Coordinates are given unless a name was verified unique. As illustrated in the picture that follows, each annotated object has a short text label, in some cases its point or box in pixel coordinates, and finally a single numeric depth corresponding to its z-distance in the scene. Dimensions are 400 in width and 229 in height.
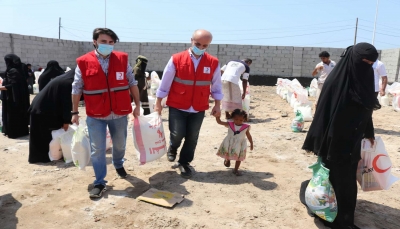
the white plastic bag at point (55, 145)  4.19
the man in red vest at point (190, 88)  3.50
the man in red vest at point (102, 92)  2.99
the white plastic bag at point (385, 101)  9.84
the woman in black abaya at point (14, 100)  5.27
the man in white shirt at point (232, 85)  6.16
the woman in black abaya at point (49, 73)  5.00
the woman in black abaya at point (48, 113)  3.98
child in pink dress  3.71
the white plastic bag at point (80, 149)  3.54
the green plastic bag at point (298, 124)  6.23
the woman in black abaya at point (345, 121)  2.46
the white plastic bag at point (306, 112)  6.93
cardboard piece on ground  3.02
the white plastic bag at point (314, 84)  11.39
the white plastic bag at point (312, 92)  11.49
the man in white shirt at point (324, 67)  6.66
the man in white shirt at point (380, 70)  6.14
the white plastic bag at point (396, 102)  8.16
